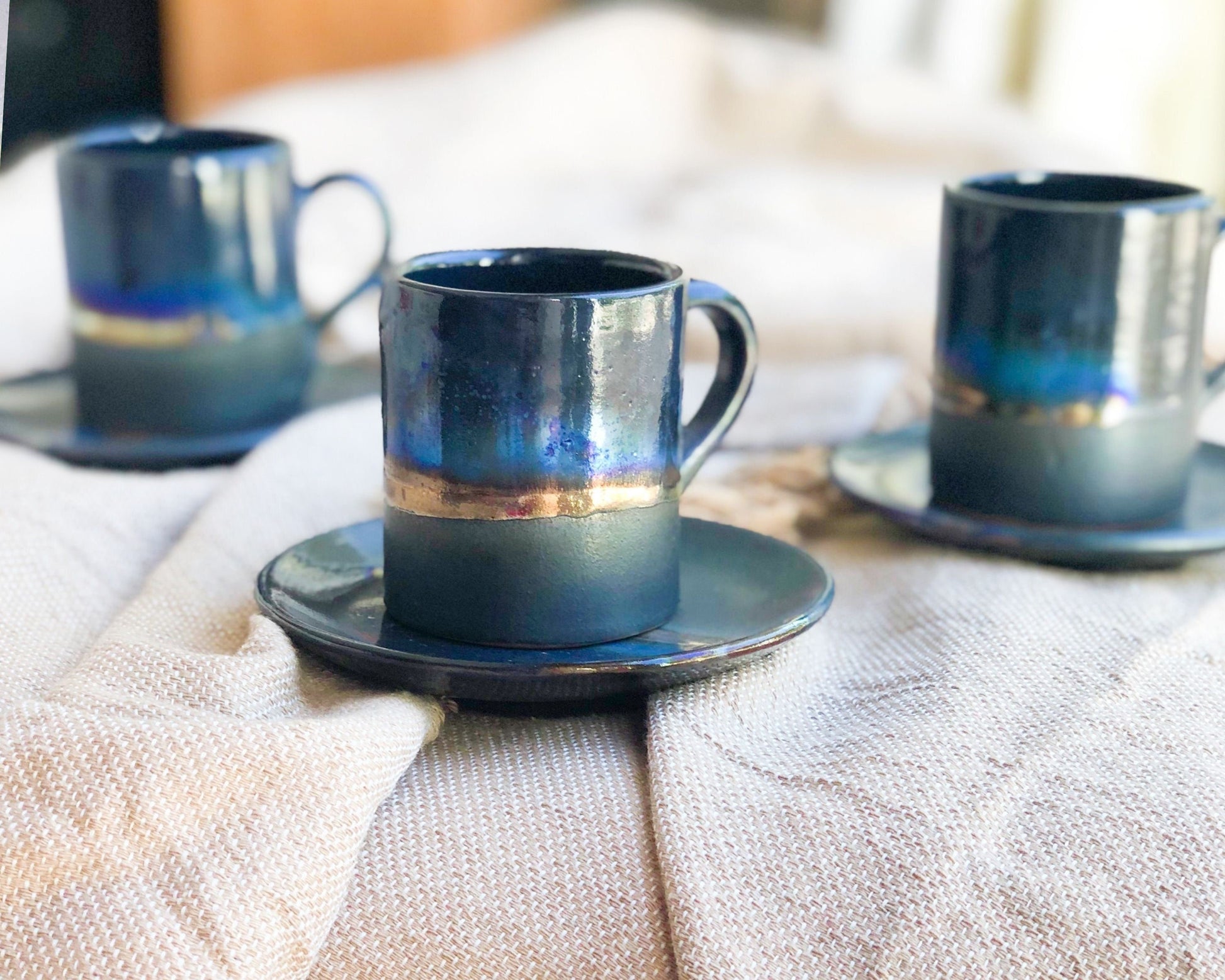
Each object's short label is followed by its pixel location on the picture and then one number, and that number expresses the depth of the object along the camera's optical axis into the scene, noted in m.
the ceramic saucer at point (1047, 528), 0.62
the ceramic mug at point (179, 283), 0.73
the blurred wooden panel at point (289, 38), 1.96
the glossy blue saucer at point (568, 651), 0.48
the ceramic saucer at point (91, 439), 0.75
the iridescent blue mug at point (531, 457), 0.48
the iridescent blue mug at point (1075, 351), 0.62
